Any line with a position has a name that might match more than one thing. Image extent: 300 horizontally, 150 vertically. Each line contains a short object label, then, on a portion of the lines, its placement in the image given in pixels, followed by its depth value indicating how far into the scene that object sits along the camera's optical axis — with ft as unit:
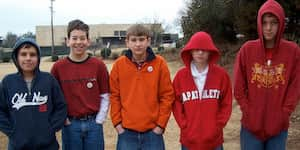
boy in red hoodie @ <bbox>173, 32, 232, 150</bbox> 13.06
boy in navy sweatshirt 12.39
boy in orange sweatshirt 13.51
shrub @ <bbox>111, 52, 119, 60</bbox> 147.84
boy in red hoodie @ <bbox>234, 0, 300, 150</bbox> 12.75
